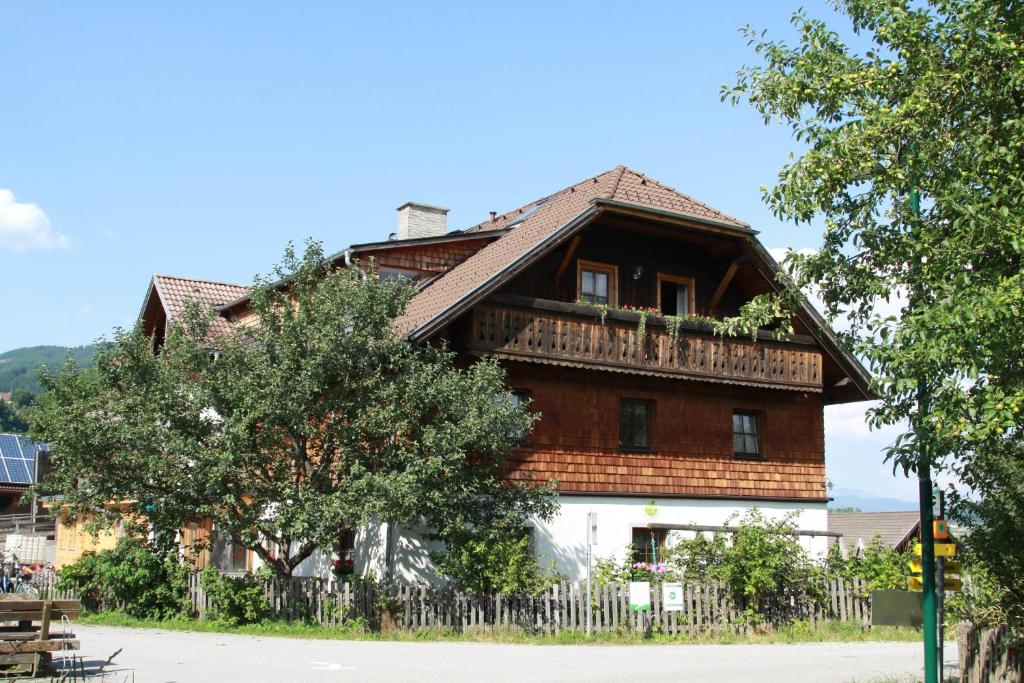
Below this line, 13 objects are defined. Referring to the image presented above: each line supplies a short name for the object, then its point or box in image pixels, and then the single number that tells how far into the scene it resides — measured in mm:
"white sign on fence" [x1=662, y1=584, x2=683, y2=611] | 19000
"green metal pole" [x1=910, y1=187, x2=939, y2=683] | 11031
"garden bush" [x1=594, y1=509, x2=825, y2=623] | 20156
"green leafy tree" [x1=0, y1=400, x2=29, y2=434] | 115025
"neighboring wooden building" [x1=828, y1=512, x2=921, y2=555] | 47094
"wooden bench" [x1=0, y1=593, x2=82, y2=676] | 11844
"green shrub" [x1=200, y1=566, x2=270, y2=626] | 19422
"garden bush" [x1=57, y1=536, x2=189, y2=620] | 21203
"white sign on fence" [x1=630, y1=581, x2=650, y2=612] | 18719
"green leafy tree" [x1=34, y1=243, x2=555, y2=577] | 18484
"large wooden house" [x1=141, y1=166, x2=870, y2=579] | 21609
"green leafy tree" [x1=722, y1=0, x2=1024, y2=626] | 10211
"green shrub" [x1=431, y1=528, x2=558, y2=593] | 18828
